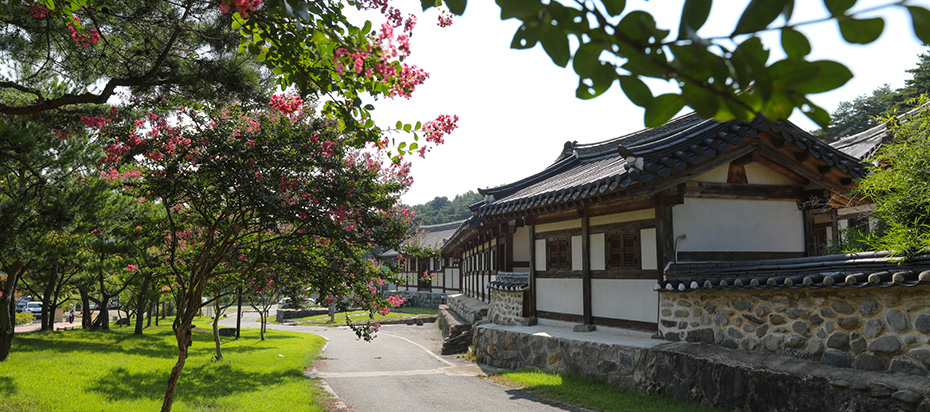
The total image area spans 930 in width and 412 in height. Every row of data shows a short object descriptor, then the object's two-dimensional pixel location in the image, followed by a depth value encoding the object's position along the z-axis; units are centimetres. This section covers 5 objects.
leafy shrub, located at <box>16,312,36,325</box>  2991
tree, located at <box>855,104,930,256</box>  538
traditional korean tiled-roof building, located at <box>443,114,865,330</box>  900
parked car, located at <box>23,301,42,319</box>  3815
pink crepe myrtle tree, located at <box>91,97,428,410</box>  584
